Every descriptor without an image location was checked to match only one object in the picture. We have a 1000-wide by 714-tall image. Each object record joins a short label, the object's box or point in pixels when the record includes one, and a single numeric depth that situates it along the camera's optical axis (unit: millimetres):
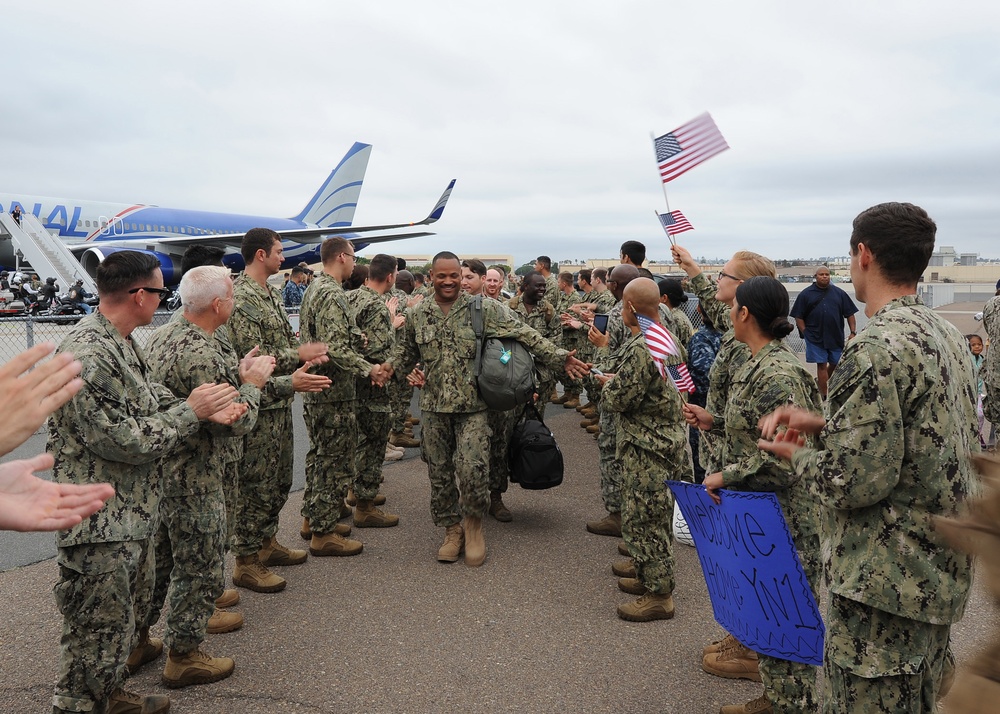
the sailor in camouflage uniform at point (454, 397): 5117
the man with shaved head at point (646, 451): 4141
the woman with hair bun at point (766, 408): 3029
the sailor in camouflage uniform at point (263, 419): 4695
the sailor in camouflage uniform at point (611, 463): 5770
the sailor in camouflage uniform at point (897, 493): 2088
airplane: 22875
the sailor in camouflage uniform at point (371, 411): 6027
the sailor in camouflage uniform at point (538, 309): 9469
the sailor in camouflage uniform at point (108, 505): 2787
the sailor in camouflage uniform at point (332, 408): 5348
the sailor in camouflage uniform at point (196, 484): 3498
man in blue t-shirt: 10508
